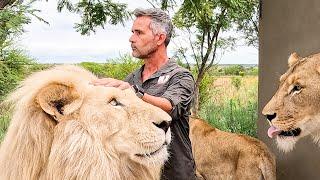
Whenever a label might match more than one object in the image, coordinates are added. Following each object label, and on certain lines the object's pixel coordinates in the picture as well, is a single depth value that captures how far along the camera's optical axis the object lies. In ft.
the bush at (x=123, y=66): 25.90
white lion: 3.92
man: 5.84
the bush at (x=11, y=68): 10.02
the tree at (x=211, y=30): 23.83
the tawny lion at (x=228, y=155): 12.38
